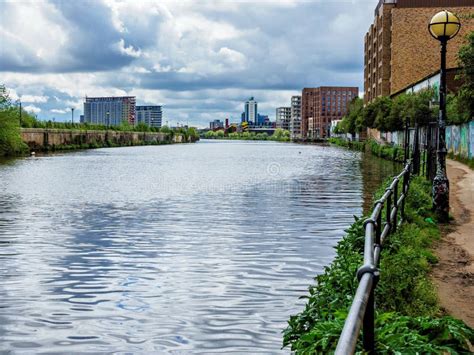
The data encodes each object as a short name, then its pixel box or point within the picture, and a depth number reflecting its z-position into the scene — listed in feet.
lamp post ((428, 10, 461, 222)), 48.11
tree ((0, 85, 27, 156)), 225.97
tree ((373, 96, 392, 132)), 246.47
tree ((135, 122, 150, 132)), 617.45
